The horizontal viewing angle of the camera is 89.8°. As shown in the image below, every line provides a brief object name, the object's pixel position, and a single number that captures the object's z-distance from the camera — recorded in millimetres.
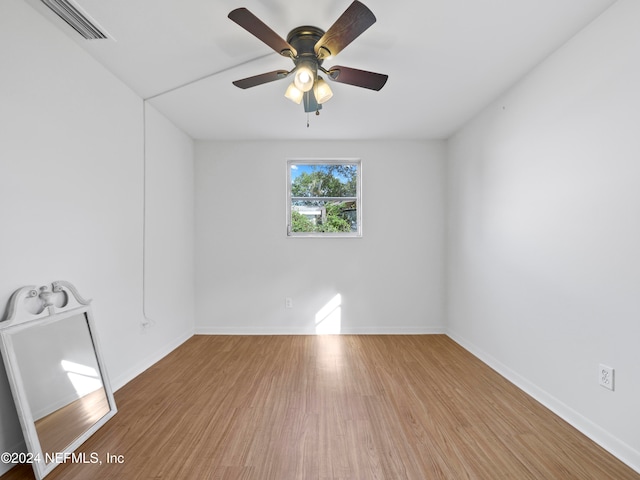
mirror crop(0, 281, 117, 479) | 1582
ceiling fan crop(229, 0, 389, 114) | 1532
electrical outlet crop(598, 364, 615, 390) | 1777
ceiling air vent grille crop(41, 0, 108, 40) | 1716
